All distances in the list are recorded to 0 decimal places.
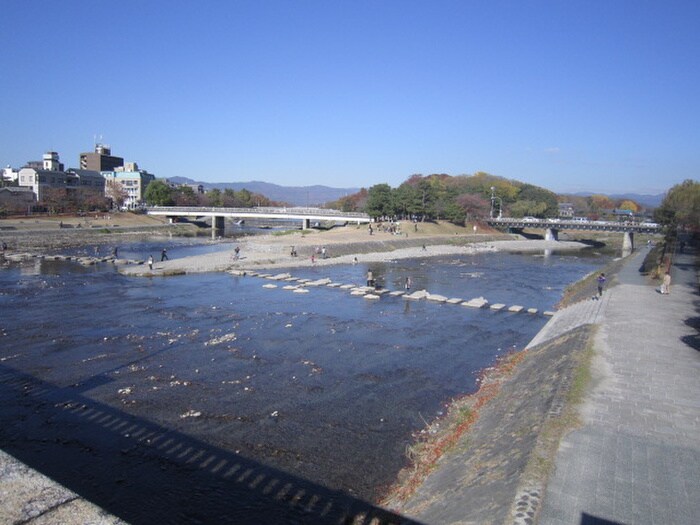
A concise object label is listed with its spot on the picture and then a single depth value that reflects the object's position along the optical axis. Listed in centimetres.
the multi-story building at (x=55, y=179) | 8006
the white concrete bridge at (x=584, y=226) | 6856
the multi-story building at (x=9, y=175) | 8704
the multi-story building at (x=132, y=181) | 11065
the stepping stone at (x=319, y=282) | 3027
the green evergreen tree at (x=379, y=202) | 6981
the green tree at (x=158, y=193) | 8975
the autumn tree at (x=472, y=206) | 8381
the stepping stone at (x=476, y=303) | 2531
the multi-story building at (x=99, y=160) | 12738
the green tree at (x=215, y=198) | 11119
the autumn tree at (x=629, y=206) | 16600
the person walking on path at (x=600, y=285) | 2362
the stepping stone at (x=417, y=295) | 2703
